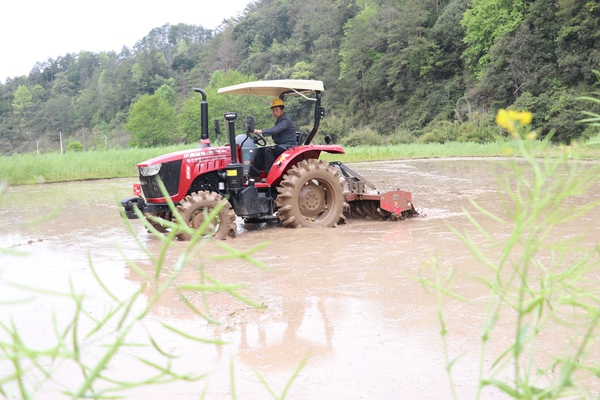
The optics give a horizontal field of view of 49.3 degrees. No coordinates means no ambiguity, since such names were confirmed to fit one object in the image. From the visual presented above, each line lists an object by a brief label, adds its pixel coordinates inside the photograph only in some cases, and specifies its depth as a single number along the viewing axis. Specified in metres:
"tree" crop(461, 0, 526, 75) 45.12
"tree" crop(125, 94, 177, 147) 64.56
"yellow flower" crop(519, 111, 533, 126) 1.12
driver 8.77
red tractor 8.09
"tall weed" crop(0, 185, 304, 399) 1.00
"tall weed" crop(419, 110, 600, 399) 1.15
